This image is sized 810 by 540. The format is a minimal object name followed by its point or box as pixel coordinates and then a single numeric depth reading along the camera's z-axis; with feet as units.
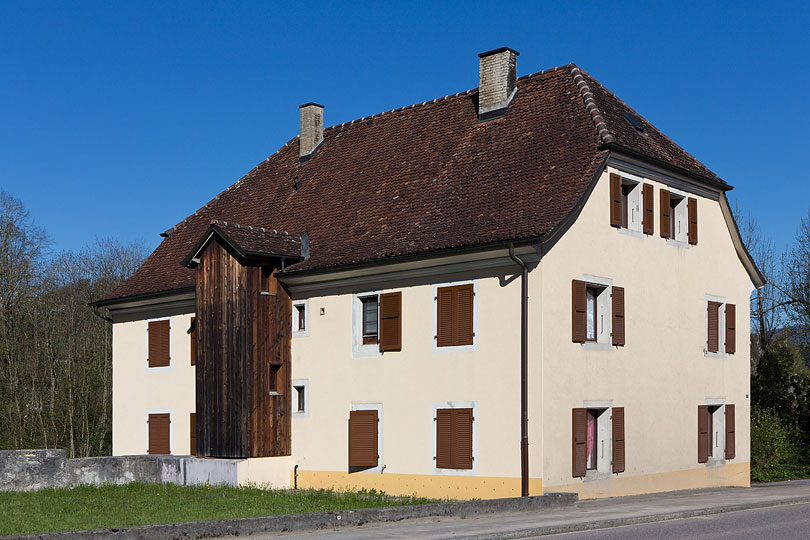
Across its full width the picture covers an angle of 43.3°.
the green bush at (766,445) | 94.84
